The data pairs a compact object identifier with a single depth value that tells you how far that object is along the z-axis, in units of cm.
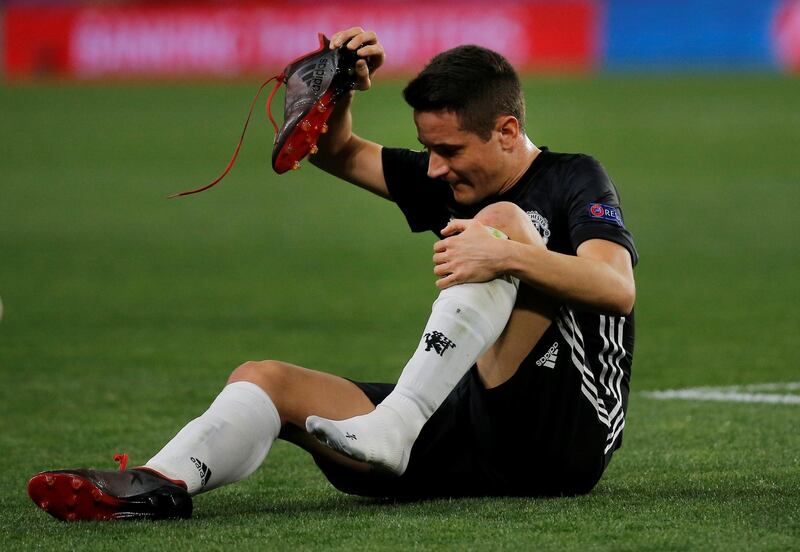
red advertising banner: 5550
